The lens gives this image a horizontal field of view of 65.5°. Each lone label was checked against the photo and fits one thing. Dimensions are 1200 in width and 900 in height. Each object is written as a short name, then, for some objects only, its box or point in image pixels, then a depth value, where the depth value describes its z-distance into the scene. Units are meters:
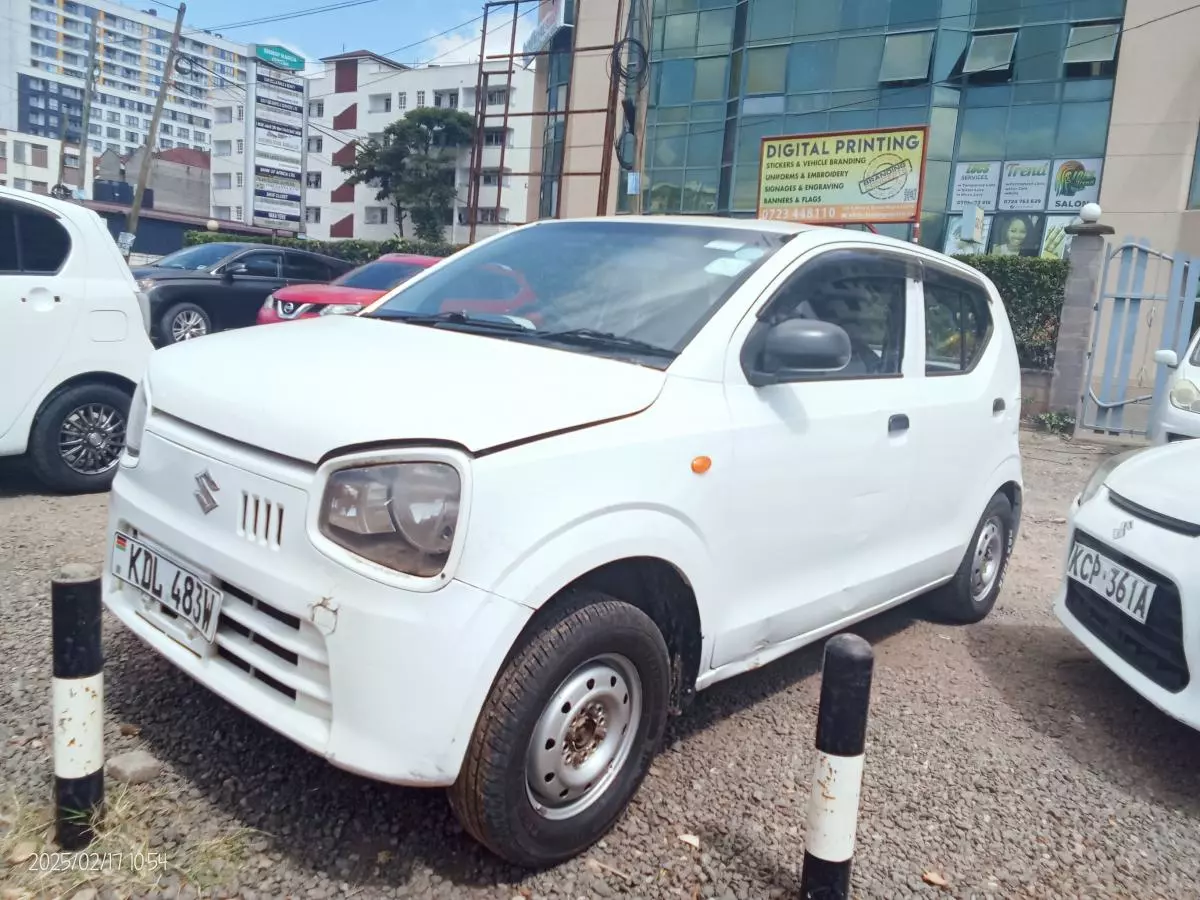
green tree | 53.34
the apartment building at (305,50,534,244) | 57.00
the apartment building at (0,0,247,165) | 132.00
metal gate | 11.02
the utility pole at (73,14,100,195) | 33.22
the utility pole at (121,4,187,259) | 28.30
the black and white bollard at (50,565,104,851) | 2.15
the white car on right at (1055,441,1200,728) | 3.03
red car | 9.00
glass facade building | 21.61
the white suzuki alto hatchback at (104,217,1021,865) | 2.04
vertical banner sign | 61.66
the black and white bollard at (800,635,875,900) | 2.15
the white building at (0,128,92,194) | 84.12
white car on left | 4.96
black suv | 11.00
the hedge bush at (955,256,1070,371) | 12.88
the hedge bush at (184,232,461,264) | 24.27
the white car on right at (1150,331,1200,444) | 6.93
